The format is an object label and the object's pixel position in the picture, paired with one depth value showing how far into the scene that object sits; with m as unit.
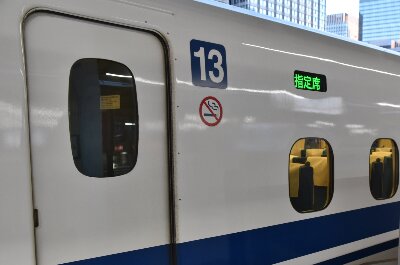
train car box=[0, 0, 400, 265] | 1.88
